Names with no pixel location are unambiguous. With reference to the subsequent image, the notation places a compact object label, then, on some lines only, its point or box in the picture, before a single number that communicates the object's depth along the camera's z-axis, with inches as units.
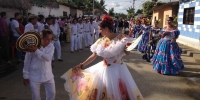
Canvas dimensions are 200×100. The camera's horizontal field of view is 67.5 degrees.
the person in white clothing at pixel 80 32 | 328.1
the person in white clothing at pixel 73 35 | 306.2
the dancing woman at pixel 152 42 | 248.9
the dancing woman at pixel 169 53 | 197.5
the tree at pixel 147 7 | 1162.0
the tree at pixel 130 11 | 1780.4
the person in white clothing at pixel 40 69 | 96.6
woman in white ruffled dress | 94.7
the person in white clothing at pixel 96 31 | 424.2
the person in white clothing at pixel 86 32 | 374.4
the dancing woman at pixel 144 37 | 288.6
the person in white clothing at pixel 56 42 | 245.6
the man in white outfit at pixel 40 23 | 223.3
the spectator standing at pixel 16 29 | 231.3
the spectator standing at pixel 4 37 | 219.8
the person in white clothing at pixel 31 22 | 197.4
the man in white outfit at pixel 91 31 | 390.3
